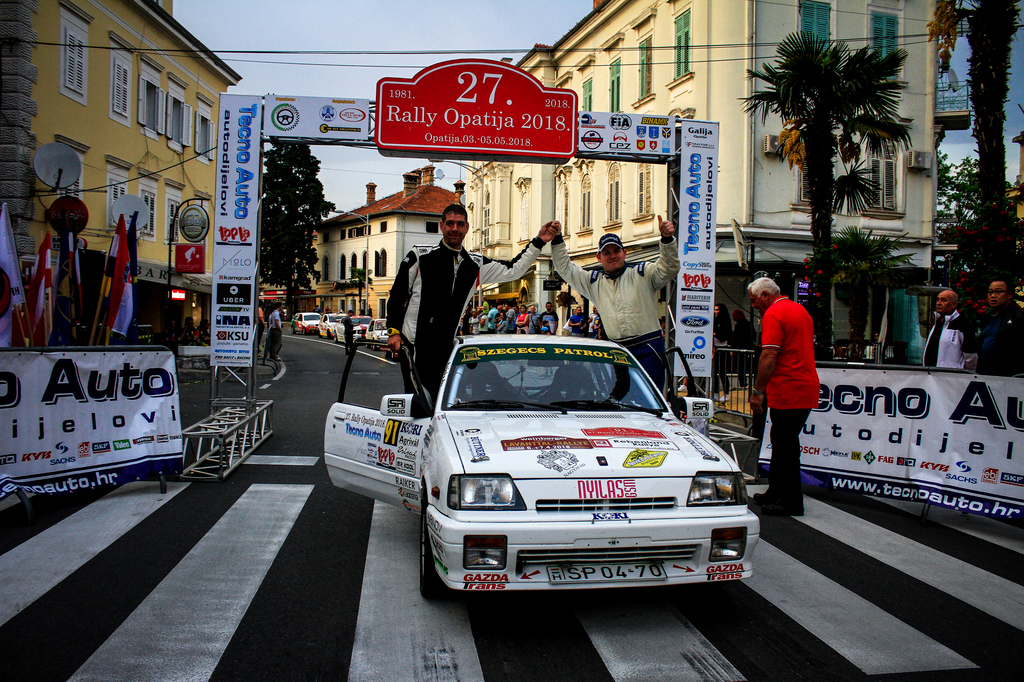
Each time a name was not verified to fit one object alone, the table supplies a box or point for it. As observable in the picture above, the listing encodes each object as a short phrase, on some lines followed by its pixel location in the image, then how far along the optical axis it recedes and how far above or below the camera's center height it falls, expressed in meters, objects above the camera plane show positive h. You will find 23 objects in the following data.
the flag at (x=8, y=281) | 8.02 +0.53
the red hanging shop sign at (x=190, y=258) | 20.70 +2.11
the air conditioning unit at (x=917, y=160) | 23.73 +6.07
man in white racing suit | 6.37 +0.41
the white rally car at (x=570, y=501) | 3.46 -0.81
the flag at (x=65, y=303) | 10.65 +0.41
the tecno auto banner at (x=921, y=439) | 5.85 -0.81
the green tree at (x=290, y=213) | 60.91 +10.20
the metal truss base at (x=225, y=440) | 7.00 -1.19
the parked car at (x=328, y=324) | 46.06 +0.69
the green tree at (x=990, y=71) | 11.39 +4.36
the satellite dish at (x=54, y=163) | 15.18 +3.49
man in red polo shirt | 5.86 -0.26
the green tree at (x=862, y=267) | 17.34 +1.84
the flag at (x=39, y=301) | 9.48 +0.37
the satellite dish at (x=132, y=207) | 13.48 +2.39
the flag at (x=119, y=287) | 9.84 +0.60
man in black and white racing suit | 5.98 +0.30
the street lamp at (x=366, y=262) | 59.04 +6.55
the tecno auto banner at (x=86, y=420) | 5.84 -0.77
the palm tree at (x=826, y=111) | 14.37 +4.71
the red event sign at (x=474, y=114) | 8.73 +2.69
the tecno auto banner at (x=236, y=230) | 8.50 +1.20
